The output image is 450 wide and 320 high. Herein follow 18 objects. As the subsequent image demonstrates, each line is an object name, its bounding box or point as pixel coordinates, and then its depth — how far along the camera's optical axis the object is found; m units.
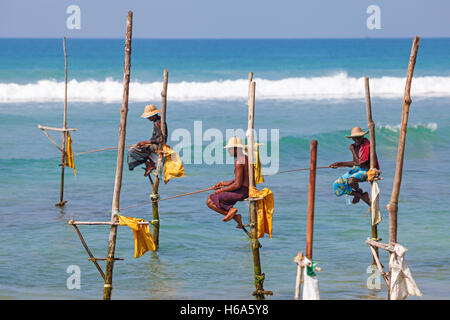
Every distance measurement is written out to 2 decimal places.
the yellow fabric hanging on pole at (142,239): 16.09
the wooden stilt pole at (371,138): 17.31
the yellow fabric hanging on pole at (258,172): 17.55
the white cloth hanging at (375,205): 17.67
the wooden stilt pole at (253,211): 15.67
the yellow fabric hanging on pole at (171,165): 20.16
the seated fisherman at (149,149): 20.06
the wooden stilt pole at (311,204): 13.08
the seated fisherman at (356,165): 18.31
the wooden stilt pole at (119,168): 14.54
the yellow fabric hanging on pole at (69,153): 24.53
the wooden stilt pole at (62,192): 25.58
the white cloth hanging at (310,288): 13.05
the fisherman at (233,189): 17.05
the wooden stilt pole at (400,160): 14.20
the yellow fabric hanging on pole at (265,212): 16.34
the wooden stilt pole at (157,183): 20.16
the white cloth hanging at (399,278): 13.95
